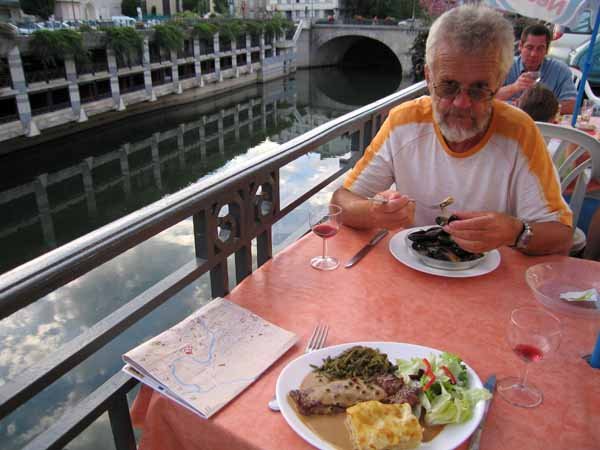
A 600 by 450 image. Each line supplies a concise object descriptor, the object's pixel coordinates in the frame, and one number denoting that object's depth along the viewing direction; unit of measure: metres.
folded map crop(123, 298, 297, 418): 0.86
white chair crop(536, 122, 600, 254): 2.04
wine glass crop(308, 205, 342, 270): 1.34
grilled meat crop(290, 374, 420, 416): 0.82
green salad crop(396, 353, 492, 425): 0.80
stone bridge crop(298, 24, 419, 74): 30.77
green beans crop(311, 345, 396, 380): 0.90
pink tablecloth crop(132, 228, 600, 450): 0.81
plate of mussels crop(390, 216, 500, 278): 1.30
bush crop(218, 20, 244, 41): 27.27
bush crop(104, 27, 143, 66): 20.66
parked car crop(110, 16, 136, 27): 21.81
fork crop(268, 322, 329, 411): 0.99
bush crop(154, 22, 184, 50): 23.12
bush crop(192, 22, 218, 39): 25.70
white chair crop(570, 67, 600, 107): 4.18
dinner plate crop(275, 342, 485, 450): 0.77
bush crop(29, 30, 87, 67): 17.56
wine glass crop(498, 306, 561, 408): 0.89
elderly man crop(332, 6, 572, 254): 1.37
